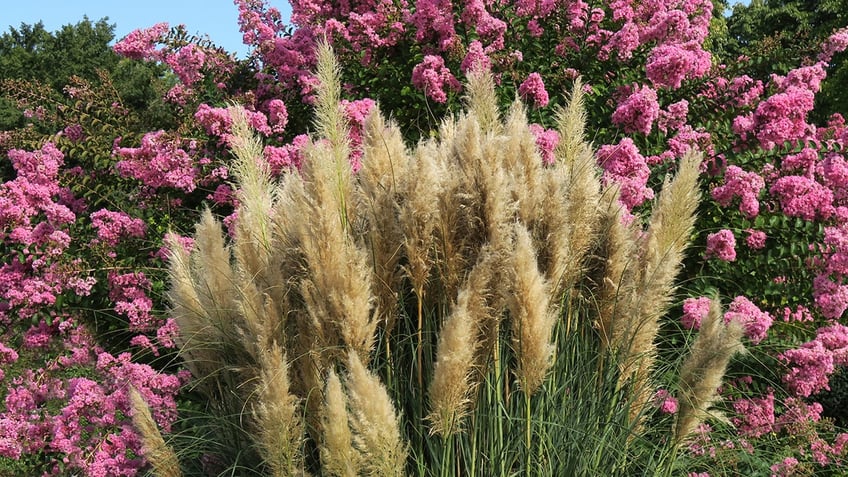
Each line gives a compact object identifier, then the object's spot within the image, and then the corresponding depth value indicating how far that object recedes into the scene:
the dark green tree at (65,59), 26.36
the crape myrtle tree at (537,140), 4.53
